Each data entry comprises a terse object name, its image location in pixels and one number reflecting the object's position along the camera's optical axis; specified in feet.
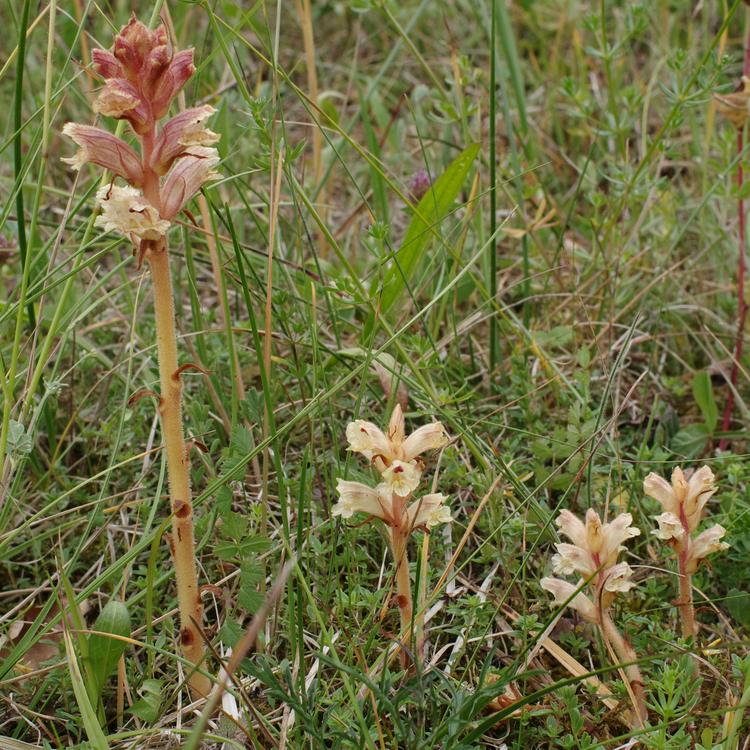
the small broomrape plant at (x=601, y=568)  2.56
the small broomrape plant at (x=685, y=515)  2.60
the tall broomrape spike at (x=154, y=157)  2.43
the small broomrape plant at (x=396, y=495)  2.53
